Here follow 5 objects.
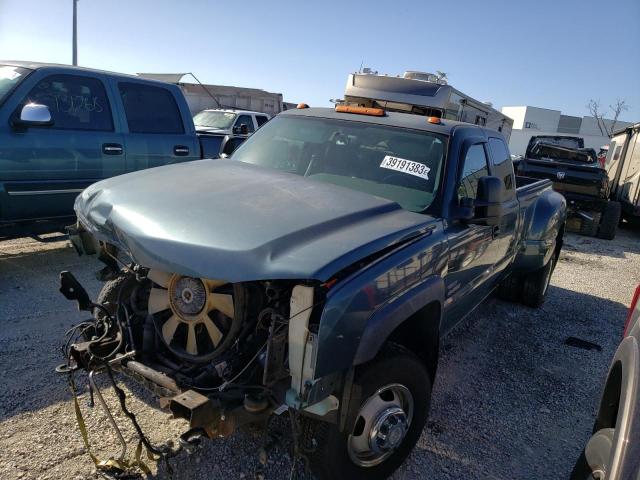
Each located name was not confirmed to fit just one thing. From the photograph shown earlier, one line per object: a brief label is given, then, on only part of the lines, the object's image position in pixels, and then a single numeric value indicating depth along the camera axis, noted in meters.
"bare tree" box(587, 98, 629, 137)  50.78
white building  58.16
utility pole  16.72
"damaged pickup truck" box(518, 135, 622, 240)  10.12
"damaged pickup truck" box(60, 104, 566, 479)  1.97
